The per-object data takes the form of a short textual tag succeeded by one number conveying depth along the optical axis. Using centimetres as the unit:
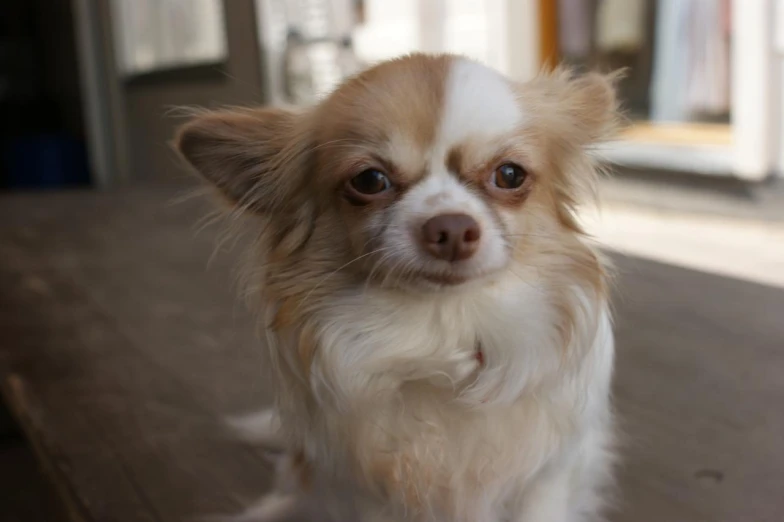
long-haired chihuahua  52
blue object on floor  280
